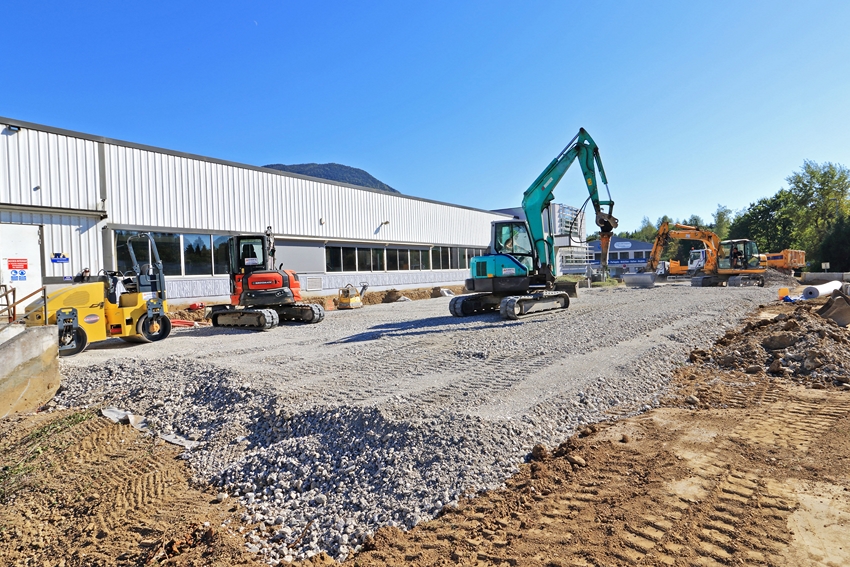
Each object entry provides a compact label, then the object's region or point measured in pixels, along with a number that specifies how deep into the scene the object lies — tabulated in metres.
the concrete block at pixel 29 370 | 7.48
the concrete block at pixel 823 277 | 31.74
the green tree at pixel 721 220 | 85.94
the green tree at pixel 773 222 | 55.59
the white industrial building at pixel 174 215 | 14.29
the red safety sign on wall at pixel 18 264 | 13.77
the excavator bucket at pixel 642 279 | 30.08
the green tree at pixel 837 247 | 42.62
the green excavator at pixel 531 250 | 14.29
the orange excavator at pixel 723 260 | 27.70
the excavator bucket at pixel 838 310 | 11.74
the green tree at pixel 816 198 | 52.38
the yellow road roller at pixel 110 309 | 10.19
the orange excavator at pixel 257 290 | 14.13
